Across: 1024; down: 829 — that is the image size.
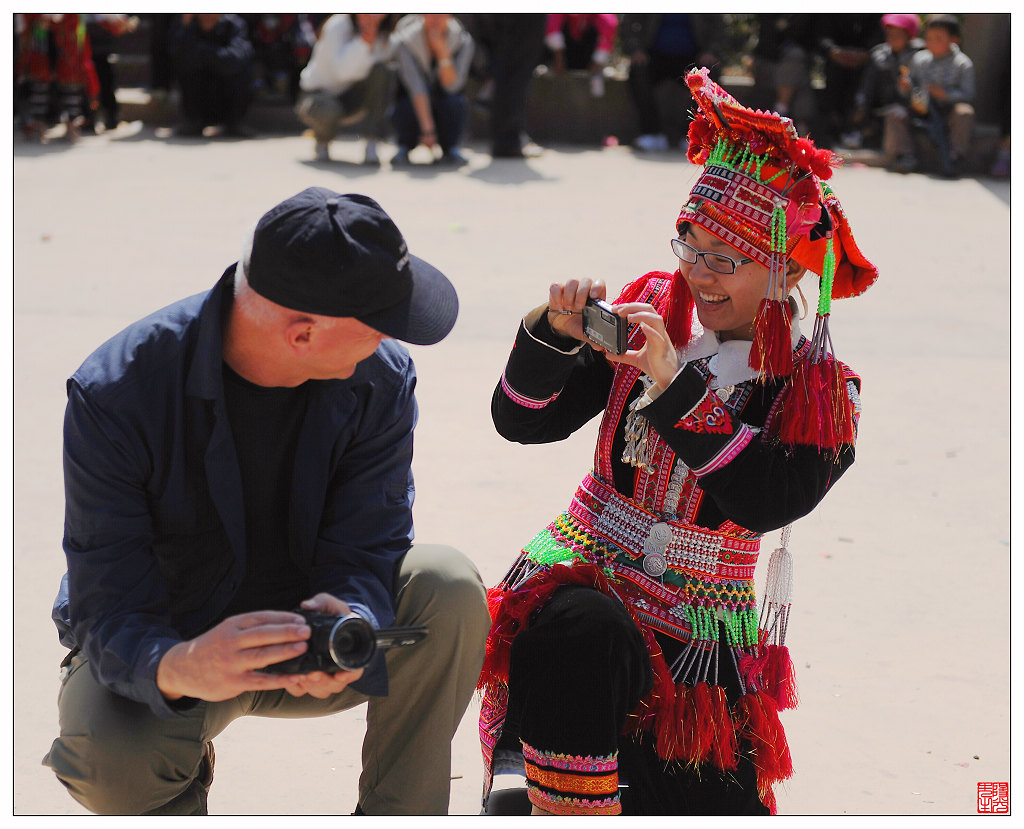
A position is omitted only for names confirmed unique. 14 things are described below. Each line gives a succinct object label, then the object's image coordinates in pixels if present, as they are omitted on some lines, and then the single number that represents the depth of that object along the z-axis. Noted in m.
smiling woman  2.45
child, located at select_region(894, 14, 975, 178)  9.93
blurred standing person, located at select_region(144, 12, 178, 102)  11.22
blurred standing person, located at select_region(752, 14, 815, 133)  10.82
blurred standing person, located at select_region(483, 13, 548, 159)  9.73
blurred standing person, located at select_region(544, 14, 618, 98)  11.16
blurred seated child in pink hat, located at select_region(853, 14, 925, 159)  10.19
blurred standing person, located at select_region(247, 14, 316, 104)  11.62
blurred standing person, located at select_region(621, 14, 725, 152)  10.60
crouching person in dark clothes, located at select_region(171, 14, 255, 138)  10.29
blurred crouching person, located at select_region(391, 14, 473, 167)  9.68
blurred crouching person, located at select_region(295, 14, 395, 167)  9.69
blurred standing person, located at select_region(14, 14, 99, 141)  10.10
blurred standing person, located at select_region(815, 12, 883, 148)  11.09
